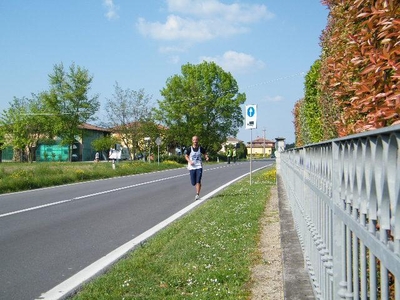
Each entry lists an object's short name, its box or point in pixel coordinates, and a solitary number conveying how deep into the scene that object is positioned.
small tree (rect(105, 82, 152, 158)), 55.53
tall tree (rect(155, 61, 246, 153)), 68.94
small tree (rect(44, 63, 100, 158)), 67.75
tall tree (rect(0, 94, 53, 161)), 69.31
